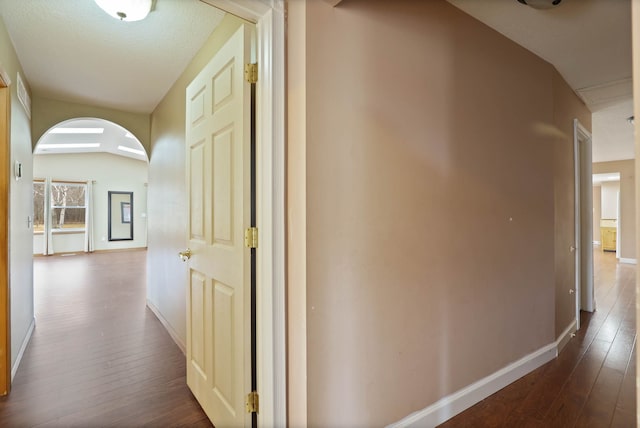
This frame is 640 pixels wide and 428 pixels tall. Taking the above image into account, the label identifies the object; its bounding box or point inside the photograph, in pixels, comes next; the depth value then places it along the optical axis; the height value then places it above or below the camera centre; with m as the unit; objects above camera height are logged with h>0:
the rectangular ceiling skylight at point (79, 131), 5.83 +1.72
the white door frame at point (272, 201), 1.28 +0.06
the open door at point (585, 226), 3.54 -0.15
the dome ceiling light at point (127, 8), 1.73 +1.23
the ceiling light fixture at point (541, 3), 1.73 +1.22
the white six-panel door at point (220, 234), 1.40 -0.10
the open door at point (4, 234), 1.94 -0.12
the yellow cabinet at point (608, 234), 8.79 -0.61
